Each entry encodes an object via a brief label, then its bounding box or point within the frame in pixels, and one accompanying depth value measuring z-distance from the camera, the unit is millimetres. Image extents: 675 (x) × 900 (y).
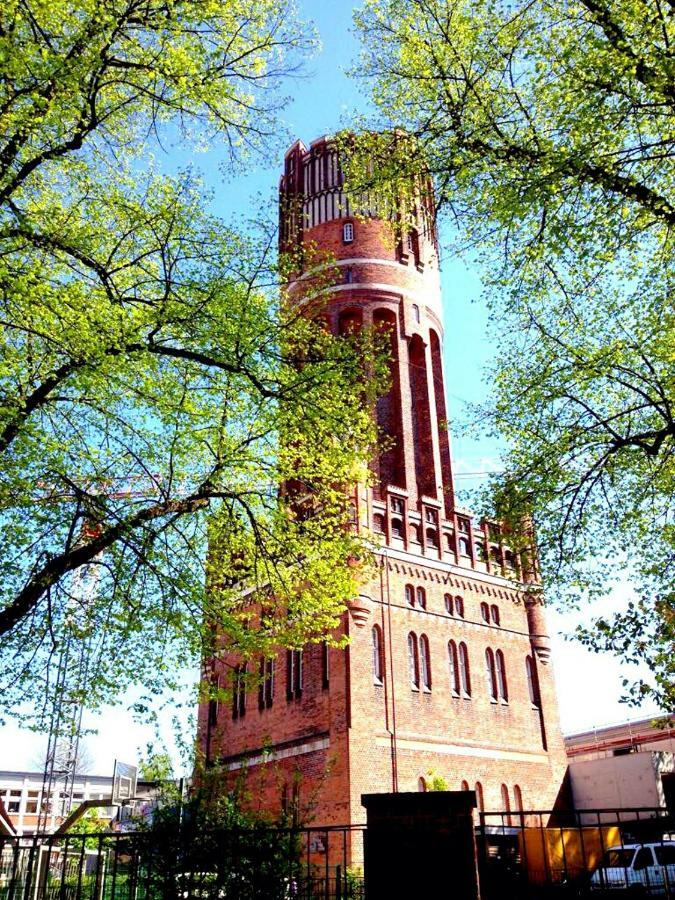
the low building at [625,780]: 26359
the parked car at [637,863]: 16625
